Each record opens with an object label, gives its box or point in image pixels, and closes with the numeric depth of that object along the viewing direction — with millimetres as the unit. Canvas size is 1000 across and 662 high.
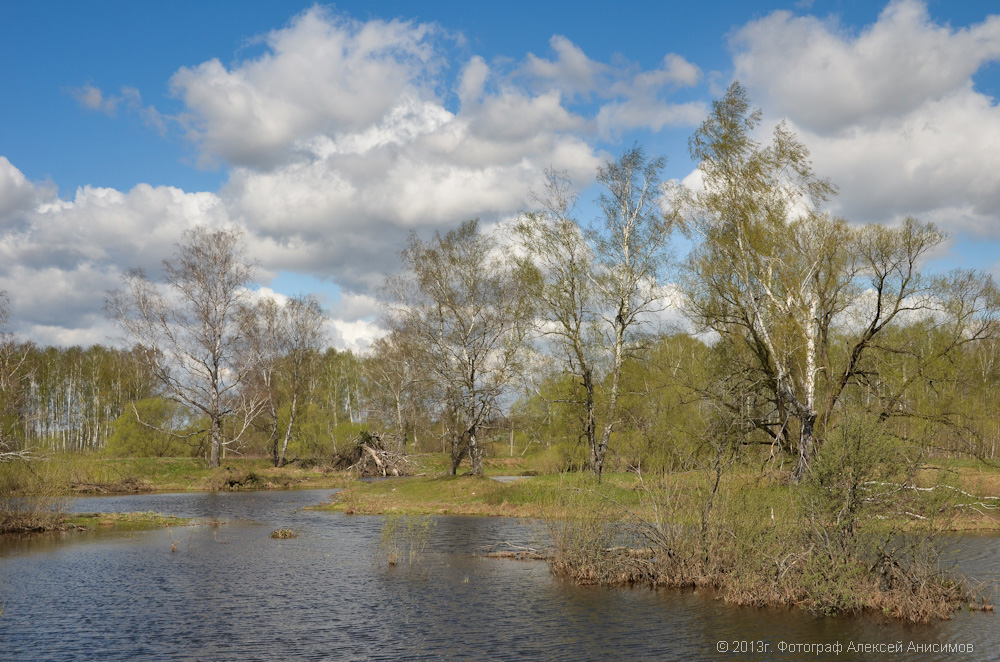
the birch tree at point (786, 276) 27531
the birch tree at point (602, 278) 37375
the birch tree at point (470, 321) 41062
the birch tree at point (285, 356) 62188
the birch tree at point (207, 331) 52906
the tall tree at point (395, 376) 48719
